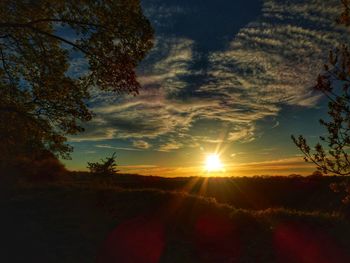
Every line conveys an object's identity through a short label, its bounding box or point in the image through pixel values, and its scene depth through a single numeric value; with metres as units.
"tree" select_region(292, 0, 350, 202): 9.78
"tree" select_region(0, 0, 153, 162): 13.91
